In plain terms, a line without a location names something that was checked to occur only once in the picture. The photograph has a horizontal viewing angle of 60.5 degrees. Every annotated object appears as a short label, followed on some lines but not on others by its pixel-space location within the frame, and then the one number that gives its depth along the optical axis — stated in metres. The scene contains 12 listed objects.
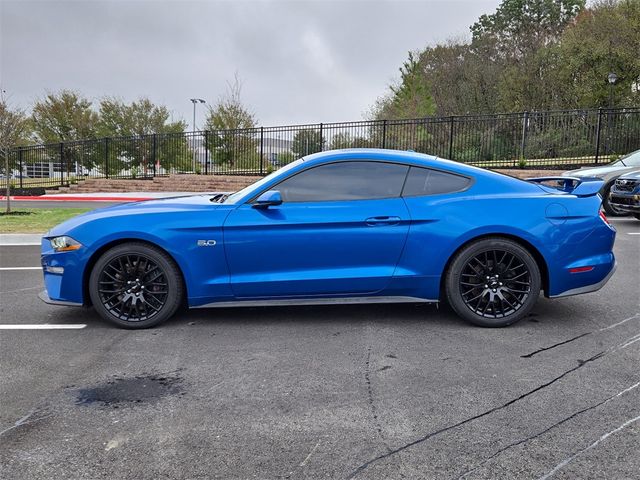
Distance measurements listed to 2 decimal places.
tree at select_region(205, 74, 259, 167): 23.09
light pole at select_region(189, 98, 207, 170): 24.41
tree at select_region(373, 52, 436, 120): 36.69
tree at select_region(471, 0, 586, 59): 45.72
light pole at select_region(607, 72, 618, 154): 19.34
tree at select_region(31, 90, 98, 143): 36.72
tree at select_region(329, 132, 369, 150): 21.69
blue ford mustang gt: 4.54
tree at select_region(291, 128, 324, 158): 21.77
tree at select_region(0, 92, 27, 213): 17.20
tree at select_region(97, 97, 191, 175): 37.97
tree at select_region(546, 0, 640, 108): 31.00
